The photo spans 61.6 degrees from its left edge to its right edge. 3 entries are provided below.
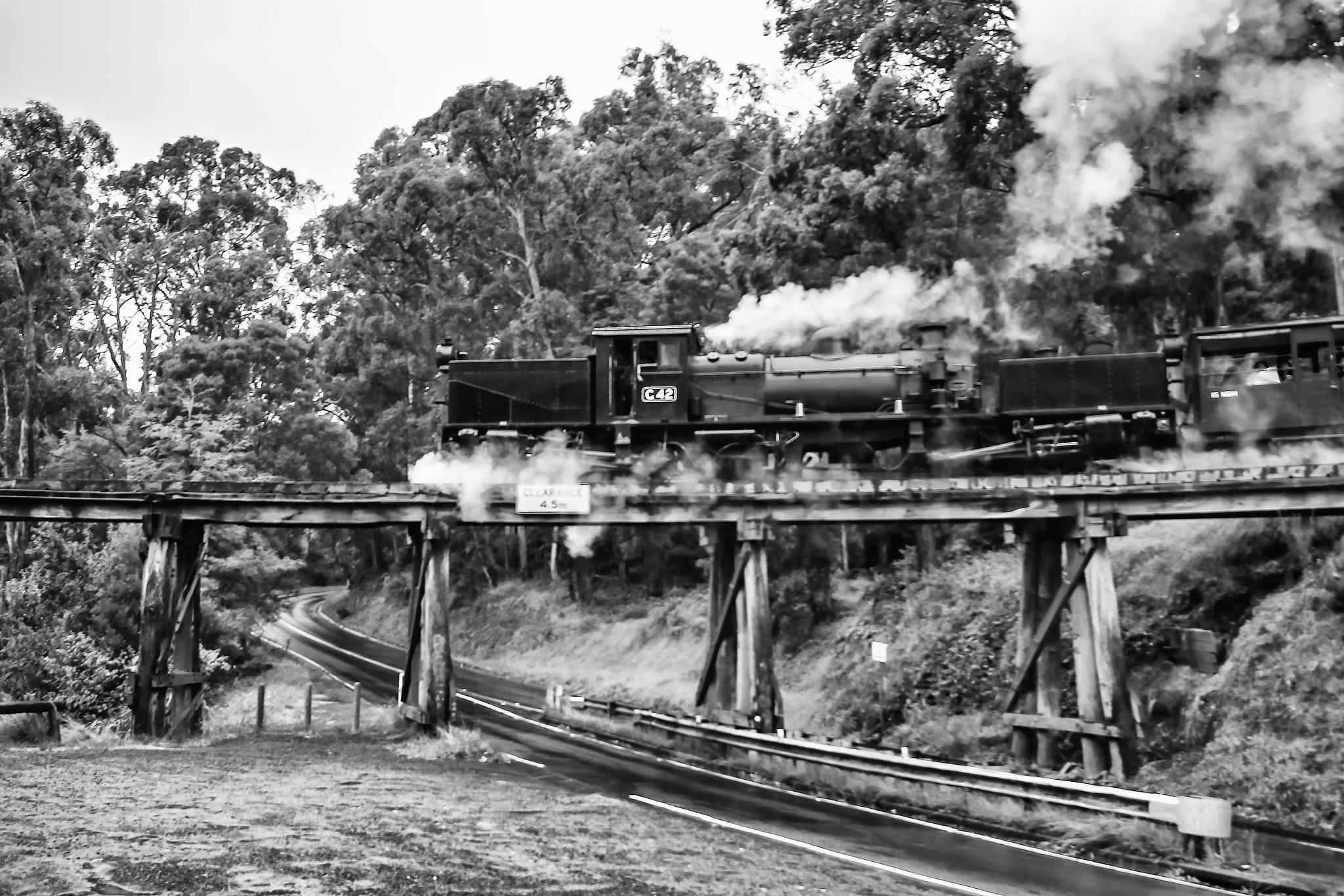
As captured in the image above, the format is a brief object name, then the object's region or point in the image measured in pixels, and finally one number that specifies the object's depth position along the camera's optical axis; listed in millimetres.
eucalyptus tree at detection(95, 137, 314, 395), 54906
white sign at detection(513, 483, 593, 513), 20328
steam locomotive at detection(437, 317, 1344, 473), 21750
